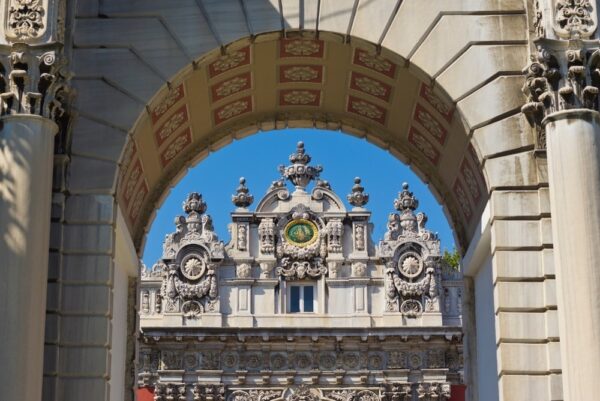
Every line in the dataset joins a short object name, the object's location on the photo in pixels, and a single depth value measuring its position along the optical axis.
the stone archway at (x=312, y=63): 15.05
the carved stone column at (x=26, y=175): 13.57
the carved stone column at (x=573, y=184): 13.68
